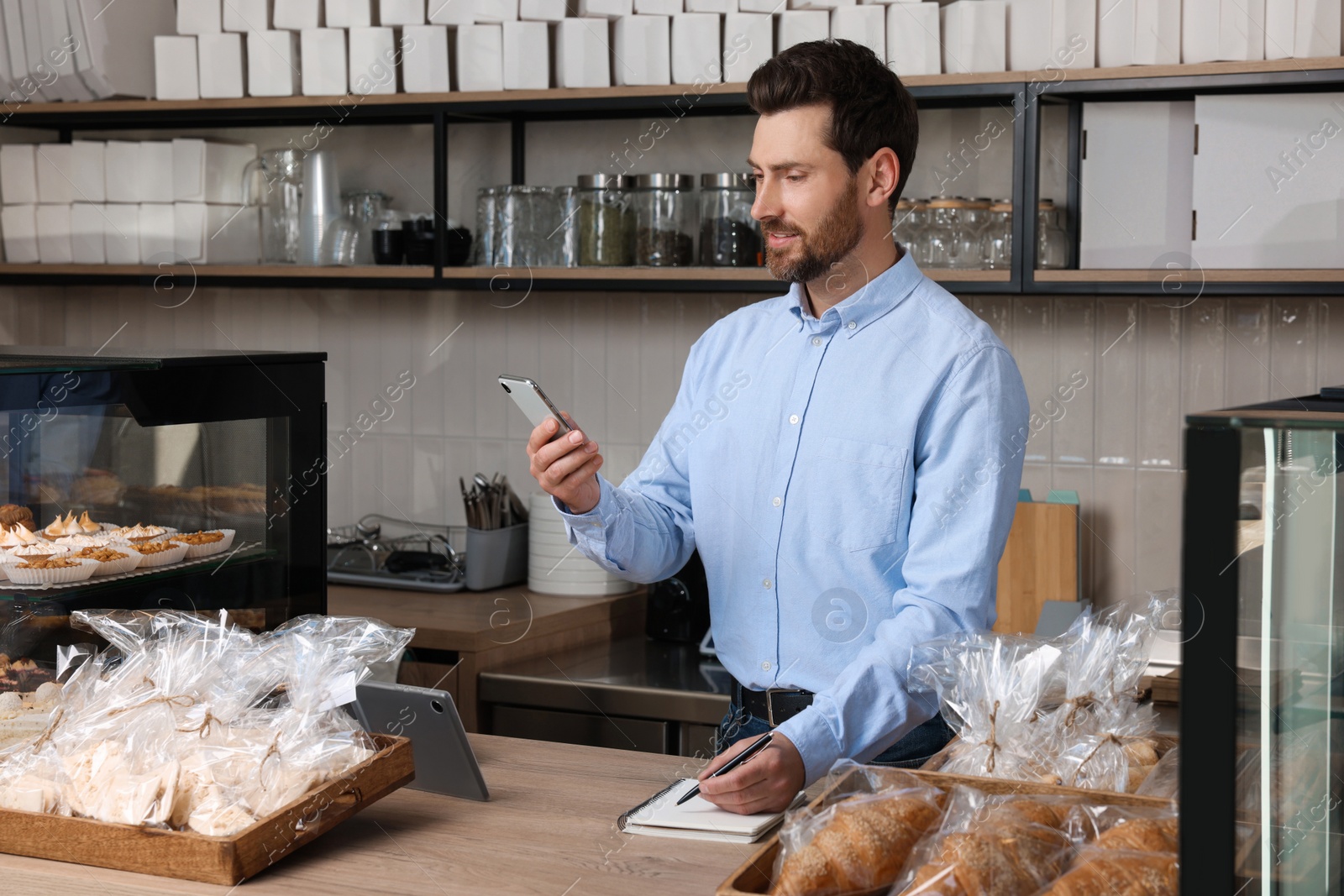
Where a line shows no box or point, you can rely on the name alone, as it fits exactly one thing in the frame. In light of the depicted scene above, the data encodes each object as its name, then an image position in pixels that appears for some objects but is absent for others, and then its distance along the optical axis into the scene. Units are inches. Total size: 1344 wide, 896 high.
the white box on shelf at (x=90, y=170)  131.8
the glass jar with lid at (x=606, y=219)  114.5
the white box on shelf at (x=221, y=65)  125.6
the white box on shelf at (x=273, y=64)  124.2
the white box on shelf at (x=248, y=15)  126.3
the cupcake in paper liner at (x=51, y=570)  60.1
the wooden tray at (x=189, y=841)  46.9
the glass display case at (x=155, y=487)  60.4
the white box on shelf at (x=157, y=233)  129.7
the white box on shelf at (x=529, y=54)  115.6
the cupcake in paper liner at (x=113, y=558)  63.0
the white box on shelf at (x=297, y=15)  123.5
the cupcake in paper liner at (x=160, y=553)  65.3
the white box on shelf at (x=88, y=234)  132.0
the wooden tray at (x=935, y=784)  41.0
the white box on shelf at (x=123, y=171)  130.6
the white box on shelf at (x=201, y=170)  129.2
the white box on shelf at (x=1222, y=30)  94.2
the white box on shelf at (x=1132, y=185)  98.0
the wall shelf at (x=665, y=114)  95.1
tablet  56.7
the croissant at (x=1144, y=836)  39.3
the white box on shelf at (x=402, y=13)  121.0
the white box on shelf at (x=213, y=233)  128.7
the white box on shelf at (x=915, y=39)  102.7
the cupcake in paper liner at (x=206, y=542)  67.3
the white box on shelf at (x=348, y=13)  122.3
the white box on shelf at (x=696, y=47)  109.2
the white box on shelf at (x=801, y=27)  105.4
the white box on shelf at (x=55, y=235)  133.2
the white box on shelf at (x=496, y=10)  117.4
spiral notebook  51.5
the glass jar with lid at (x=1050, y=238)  102.5
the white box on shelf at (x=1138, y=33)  96.4
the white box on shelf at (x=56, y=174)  133.0
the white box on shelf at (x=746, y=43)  107.5
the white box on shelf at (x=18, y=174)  134.0
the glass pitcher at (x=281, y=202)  126.6
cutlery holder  120.3
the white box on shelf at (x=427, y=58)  118.5
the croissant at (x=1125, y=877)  37.4
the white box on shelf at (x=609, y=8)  112.6
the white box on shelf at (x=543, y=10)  116.5
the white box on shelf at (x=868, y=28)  103.9
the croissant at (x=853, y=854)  40.4
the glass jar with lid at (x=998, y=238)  103.0
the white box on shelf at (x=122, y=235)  130.8
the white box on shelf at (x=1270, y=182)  93.1
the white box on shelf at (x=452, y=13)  119.2
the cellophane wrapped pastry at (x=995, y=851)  38.3
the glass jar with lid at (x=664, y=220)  113.1
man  62.0
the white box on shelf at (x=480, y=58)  117.3
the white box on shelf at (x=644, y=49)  111.0
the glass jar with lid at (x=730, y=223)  110.6
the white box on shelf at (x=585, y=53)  113.7
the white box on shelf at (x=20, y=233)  134.4
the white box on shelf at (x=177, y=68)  127.3
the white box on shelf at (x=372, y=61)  120.6
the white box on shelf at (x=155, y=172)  130.0
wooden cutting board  107.0
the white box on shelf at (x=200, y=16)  127.8
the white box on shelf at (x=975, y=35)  101.0
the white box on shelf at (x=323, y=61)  122.3
